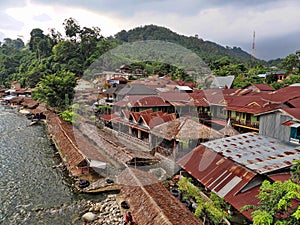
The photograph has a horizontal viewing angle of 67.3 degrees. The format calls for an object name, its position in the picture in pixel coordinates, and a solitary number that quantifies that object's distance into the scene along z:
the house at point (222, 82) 41.47
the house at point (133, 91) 32.59
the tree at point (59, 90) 41.12
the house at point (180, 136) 17.95
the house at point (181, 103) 27.75
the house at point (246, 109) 20.03
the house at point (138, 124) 21.94
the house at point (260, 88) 31.89
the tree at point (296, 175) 8.68
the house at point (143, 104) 27.08
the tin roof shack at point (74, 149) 17.83
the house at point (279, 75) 44.04
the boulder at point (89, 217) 12.37
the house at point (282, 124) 13.76
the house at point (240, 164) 10.51
